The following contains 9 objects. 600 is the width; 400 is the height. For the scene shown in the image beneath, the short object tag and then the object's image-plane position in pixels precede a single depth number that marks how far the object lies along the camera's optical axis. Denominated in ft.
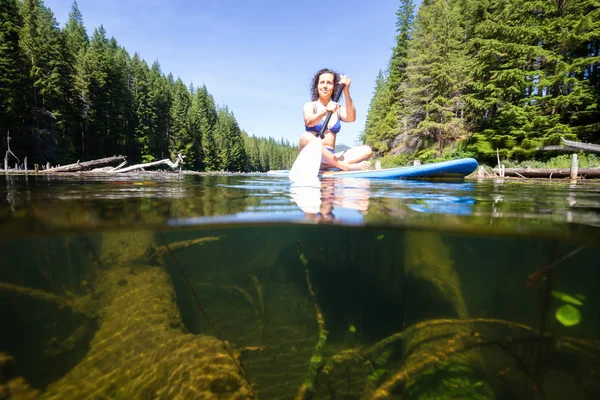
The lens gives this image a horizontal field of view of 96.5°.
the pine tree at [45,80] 94.73
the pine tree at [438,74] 76.33
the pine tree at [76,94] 110.01
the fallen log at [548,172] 36.60
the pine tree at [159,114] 152.87
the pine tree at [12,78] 82.02
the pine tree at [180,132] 160.04
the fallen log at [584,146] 27.48
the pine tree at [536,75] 53.21
